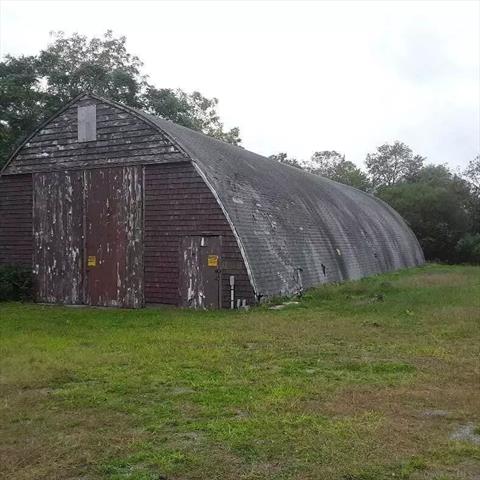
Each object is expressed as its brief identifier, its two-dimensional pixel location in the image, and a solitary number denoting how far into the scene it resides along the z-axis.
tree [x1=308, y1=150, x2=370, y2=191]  68.31
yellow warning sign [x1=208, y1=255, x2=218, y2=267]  16.39
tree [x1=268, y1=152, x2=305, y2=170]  71.56
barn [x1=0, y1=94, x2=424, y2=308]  16.56
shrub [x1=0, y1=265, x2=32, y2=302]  18.73
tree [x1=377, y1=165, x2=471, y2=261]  41.78
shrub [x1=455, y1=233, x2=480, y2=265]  39.91
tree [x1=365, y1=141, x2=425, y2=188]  82.06
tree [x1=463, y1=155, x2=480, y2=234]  42.59
